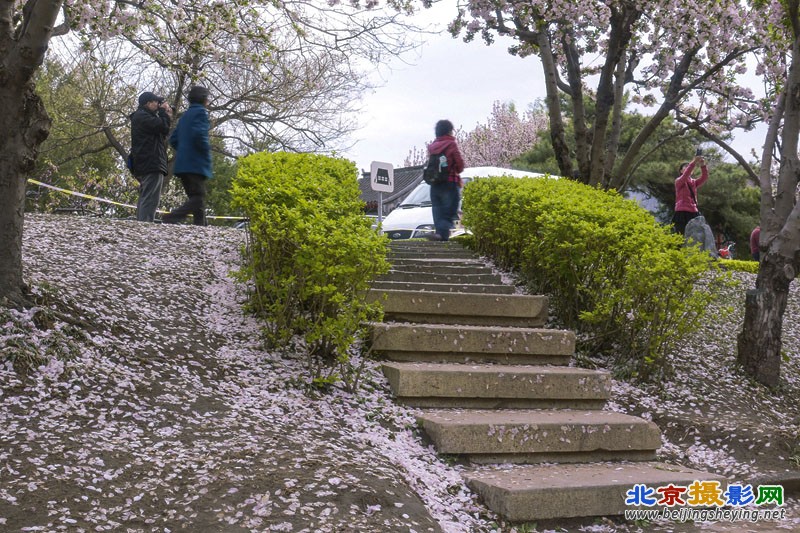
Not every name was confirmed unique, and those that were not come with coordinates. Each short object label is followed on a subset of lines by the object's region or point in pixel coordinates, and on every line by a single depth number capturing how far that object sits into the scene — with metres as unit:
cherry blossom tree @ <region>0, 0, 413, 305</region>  4.96
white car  12.82
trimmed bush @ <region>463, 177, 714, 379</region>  6.34
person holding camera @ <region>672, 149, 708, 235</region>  12.22
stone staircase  4.40
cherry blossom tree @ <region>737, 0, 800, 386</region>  7.16
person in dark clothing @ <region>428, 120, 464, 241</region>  10.31
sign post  13.96
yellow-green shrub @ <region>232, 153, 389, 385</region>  5.12
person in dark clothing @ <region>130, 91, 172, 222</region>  9.20
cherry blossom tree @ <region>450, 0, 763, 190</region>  10.78
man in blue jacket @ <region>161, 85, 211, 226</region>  8.84
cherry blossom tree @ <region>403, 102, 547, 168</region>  40.53
